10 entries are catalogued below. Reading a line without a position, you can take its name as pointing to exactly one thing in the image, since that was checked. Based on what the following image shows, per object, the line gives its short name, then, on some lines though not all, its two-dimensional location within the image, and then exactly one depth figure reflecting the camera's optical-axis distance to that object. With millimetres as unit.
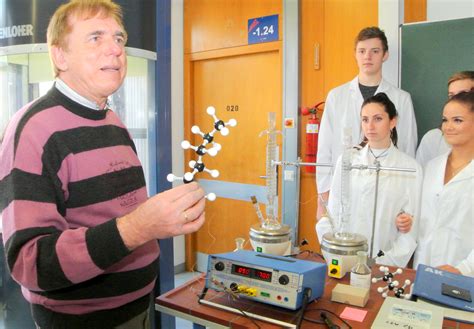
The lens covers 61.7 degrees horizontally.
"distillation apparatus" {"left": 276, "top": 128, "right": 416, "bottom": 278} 1447
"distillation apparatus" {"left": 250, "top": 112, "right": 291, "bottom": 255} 1545
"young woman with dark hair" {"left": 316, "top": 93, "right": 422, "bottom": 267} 1931
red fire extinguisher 3159
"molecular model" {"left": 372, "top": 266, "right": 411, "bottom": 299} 1330
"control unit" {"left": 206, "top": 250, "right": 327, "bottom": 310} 1179
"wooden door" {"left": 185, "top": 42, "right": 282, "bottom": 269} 3633
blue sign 3416
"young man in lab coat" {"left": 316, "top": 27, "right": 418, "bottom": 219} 2512
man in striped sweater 797
